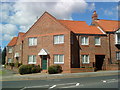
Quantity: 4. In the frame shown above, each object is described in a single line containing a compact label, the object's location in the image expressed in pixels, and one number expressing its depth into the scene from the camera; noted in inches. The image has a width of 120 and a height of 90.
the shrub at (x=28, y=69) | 692.1
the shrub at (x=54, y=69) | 683.7
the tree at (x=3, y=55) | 1958.0
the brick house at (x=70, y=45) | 759.9
